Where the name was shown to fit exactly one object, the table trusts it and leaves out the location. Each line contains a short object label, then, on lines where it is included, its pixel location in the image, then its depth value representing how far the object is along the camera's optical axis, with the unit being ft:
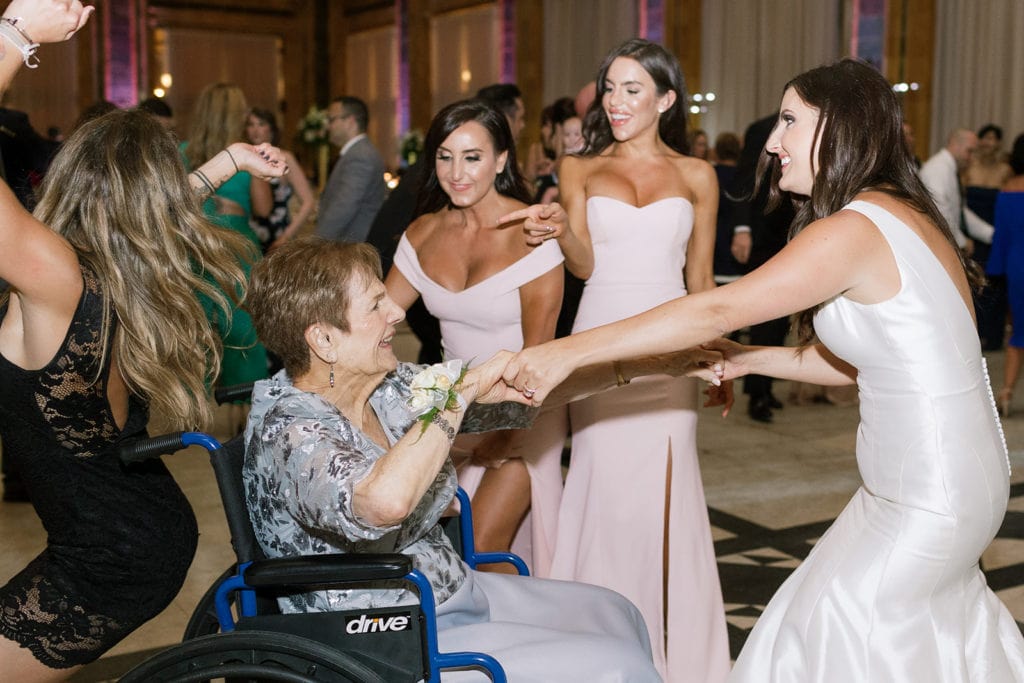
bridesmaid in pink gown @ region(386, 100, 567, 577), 10.11
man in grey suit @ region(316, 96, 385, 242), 18.28
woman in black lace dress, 6.08
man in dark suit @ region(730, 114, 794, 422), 18.30
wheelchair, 5.75
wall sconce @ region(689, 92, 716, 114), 44.42
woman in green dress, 16.88
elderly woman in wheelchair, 5.97
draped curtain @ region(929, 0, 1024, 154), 34.06
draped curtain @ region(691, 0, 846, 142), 39.81
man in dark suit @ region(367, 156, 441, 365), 13.41
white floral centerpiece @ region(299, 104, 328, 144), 38.78
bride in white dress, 5.92
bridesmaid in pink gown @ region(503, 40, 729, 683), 9.94
